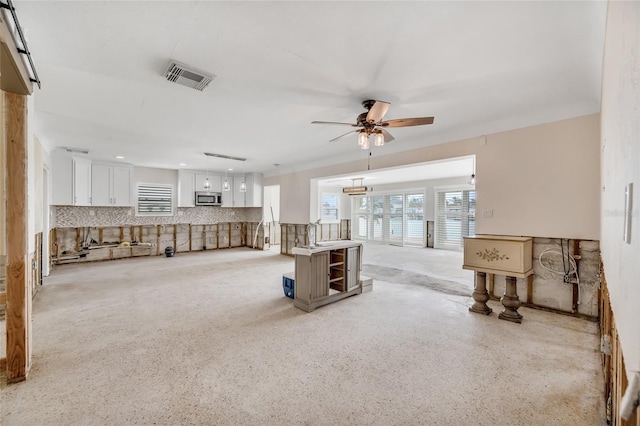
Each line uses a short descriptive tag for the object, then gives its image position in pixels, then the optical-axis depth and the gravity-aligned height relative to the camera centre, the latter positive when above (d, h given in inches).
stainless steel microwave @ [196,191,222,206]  340.2 +14.5
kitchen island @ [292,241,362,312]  147.7 -36.8
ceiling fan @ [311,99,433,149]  113.1 +38.8
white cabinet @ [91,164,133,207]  272.1 +24.9
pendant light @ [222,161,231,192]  257.2 +45.0
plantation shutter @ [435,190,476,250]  350.9 -8.3
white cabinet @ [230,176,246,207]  365.7 +21.2
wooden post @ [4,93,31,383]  84.7 -7.2
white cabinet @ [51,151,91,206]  242.1 +27.1
